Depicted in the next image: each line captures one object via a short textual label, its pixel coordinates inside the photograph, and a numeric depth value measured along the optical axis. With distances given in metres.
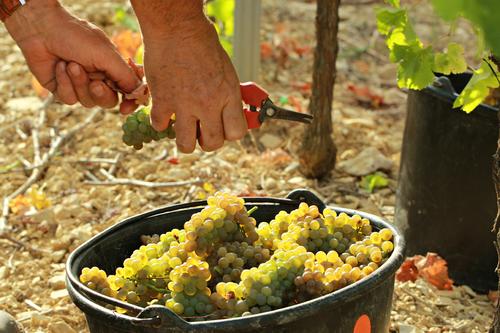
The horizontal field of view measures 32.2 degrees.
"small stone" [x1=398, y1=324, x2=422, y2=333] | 2.44
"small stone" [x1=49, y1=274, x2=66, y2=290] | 2.75
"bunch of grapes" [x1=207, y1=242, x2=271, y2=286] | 1.86
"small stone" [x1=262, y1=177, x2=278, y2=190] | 3.41
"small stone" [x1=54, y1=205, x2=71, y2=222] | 3.21
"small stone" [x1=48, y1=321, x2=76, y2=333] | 2.42
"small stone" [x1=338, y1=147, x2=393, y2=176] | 3.56
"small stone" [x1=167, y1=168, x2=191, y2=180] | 3.49
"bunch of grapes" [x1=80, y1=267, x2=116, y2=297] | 1.82
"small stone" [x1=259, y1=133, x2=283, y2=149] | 3.78
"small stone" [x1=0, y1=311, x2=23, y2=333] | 2.15
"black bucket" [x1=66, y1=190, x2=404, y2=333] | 1.61
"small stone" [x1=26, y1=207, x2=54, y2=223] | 3.17
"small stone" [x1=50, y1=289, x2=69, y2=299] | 2.68
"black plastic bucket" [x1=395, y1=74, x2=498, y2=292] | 2.72
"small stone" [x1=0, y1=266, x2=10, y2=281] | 2.82
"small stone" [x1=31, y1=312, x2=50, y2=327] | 2.51
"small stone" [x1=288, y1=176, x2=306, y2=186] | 3.46
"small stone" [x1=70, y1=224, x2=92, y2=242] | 3.02
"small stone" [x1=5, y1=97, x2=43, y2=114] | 4.17
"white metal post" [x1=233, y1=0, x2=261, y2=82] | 3.78
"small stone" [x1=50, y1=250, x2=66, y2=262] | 2.93
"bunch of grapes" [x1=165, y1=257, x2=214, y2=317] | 1.73
